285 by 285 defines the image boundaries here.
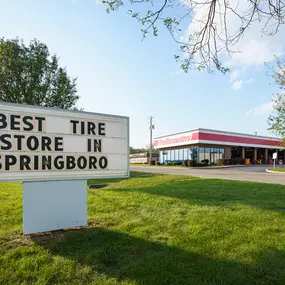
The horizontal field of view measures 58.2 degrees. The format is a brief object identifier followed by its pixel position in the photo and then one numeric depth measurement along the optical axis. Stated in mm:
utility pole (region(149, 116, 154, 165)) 55312
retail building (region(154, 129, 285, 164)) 41594
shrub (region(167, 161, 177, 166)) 42688
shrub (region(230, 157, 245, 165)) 40838
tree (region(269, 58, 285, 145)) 24375
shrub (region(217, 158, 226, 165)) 38625
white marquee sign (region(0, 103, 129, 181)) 4465
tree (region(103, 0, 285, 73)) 4590
